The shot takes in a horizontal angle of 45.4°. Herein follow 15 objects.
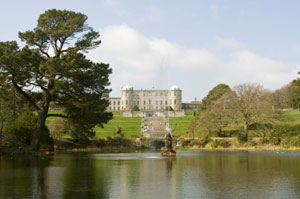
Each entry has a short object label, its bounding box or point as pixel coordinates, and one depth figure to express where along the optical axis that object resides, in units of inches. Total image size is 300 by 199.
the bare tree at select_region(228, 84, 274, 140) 1889.8
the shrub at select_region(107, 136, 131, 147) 1924.2
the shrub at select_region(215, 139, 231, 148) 1763.0
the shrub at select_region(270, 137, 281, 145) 1625.2
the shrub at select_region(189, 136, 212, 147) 1805.9
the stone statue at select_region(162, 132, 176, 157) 1163.7
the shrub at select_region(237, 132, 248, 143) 1758.7
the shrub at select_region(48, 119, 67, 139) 1800.0
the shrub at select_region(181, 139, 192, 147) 1866.5
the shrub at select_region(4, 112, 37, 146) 1317.3
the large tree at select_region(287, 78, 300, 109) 2161.7
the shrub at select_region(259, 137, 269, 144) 1673.2
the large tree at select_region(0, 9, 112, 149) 1127.6
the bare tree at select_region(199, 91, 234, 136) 2011.6
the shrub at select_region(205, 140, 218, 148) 1751.0
